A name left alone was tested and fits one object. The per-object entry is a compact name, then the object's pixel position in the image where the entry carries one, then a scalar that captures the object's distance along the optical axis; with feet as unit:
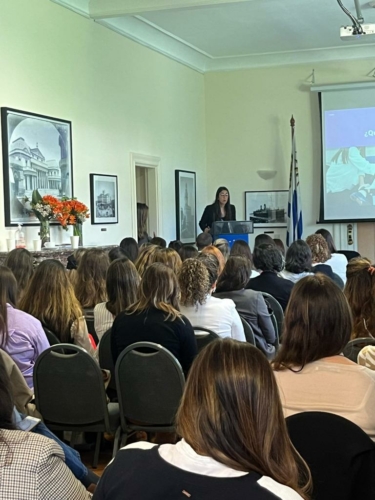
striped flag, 36.32
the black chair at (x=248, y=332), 14.15
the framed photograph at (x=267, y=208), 38.60
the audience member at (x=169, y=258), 16.33
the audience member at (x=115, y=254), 19.16
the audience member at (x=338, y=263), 22.34
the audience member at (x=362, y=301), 10.42
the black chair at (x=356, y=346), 9.51
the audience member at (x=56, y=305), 12.48
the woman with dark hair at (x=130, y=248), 22.21
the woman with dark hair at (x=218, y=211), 34.63
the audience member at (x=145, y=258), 16.83
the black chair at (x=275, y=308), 16.01
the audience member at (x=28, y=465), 5.04
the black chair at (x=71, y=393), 11.02
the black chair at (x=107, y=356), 12.78
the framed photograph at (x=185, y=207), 36.09
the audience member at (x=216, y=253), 18.49
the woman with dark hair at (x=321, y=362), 6.67
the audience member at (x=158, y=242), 22.57
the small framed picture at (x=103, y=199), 27.86
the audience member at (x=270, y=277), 16.83
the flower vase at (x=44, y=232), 22.85
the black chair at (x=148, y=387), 10.75
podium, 31.40
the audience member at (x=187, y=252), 20.97
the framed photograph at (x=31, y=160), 22.36
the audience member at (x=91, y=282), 14.58
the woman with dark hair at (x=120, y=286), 13.20
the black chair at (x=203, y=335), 12.32
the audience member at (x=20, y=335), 11.30
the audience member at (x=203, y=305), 13.00
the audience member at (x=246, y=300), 14.73
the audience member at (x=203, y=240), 26.45
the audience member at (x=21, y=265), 15.55
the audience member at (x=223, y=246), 21.45
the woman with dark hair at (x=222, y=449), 4.24
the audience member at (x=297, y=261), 18.75
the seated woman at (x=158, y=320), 11.42
